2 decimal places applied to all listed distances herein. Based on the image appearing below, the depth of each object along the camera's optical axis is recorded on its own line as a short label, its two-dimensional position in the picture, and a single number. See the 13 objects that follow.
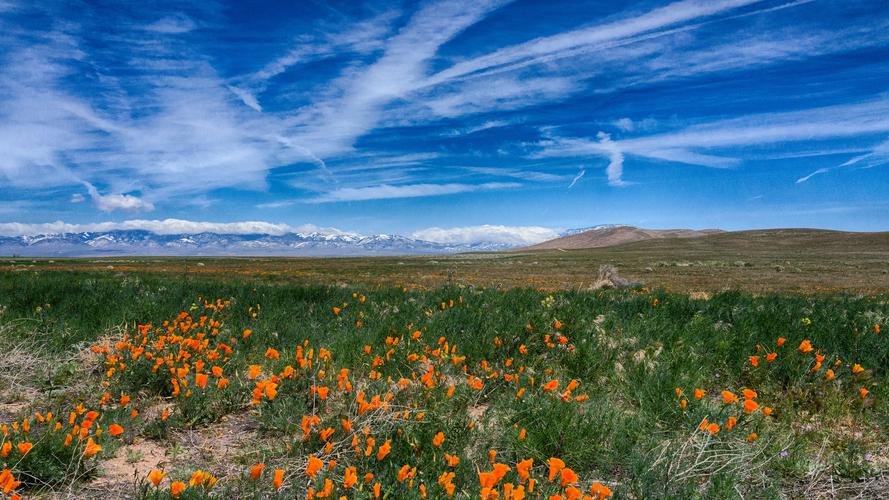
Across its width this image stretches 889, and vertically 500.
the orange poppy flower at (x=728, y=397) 3.62
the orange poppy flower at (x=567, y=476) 2.58
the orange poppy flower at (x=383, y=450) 3.13
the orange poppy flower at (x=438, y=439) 3.21
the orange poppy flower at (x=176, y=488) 2.63
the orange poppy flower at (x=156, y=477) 2.64
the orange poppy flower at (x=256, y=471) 2.78
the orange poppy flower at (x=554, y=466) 2.62
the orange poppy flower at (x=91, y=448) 3.29
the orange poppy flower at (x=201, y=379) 4.11
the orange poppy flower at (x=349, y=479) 2.75
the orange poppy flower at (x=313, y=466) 2.67
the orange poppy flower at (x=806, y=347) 5.11
